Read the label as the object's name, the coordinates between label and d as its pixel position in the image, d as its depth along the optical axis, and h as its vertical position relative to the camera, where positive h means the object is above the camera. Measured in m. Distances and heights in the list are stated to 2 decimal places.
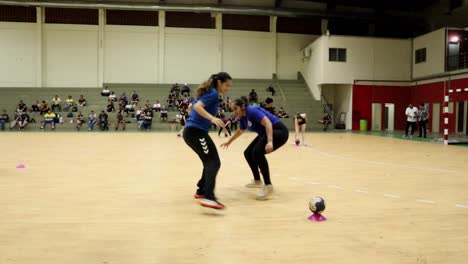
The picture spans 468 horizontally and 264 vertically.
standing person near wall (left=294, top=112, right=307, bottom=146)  15.65 -0.20
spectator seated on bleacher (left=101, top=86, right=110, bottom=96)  31.83 +1.46
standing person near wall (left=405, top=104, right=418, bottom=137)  22.28 +0.00
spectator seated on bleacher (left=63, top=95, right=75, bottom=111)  29.61 +0.55
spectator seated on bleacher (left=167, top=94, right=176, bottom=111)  30.92 +0.82
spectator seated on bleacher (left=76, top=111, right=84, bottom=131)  27.17 -0.63
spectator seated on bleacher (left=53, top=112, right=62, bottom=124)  27.69 -0.55
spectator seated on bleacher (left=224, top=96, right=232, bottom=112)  29.84 +0.48
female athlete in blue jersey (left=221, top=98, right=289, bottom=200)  6.00 -0.30
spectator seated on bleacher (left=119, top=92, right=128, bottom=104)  30.04 +1.04
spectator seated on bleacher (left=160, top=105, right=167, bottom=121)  28.97 -0.17
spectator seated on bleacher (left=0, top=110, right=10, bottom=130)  26.72 -0.58
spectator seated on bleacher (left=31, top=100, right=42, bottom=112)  28.70 +0.23
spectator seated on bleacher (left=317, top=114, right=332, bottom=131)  30.70 -0.52
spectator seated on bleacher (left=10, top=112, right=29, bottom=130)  26.84 -0.63
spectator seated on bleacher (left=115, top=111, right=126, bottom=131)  27.66 -0.63
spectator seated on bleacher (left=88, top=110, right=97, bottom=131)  27.33 -0.65
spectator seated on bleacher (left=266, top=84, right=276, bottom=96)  33.41 +1.90
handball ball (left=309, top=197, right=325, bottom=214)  4.76 -1.04
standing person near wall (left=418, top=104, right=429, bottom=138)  22.18 -0.15
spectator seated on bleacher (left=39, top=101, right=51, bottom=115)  28.02 +0.17
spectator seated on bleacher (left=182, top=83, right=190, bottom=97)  31.84 +1.62
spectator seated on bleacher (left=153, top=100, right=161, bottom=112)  29.81 +0.35
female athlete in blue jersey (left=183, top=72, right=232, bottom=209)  5.17 -0.21
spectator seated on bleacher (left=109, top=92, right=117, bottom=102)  30.32 +1.05
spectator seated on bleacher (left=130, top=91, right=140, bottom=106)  30.58 +0.93
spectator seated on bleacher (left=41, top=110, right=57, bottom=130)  27.05 -0.58
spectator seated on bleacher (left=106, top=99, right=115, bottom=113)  29.31 +0.30
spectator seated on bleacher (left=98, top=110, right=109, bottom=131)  27.38 -0.70
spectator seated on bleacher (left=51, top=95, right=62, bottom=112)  29.47 +0.54
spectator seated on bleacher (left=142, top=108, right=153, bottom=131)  27.61 -0.48
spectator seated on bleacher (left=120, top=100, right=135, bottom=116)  29.42 +0.25
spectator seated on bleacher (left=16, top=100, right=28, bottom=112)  27.61 +0.21
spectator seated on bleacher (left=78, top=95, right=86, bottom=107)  30.10 +0.65
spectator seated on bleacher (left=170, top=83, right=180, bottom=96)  31.94 +1.70
